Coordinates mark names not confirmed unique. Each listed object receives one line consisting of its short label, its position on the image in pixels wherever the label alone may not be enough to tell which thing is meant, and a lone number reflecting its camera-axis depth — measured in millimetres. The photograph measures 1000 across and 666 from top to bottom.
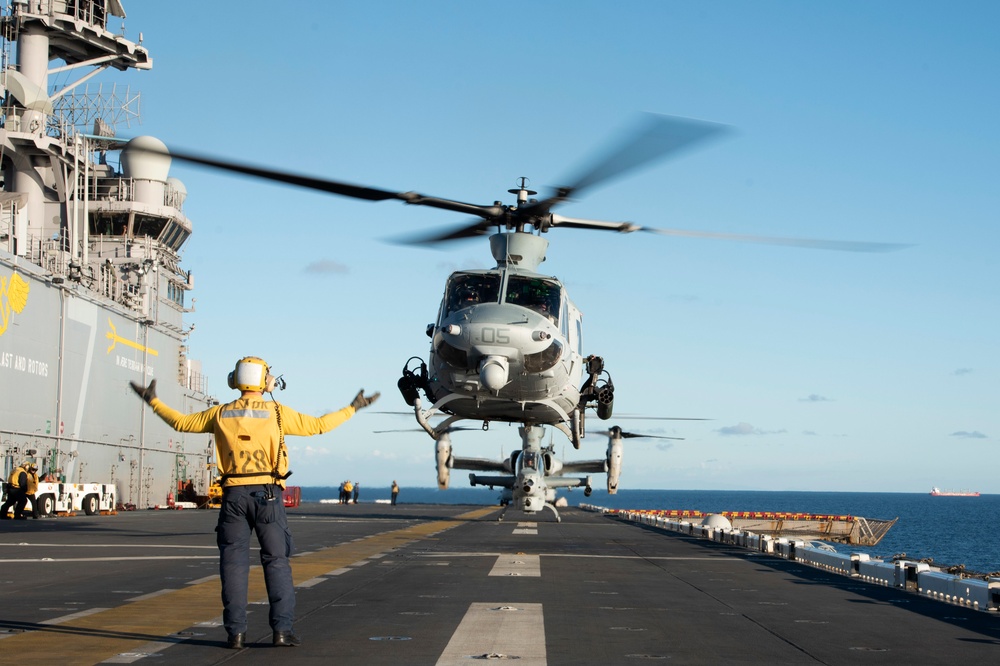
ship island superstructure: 43781
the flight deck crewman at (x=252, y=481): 8844
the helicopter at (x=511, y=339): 20297
